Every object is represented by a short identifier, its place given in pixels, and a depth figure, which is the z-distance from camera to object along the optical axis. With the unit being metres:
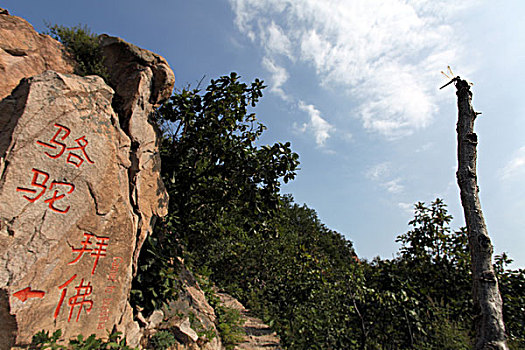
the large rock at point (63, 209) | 2.96
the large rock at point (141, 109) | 4.71
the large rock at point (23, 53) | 3.83
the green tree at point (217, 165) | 5.78
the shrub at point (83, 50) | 4.94
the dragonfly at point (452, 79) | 3.73
